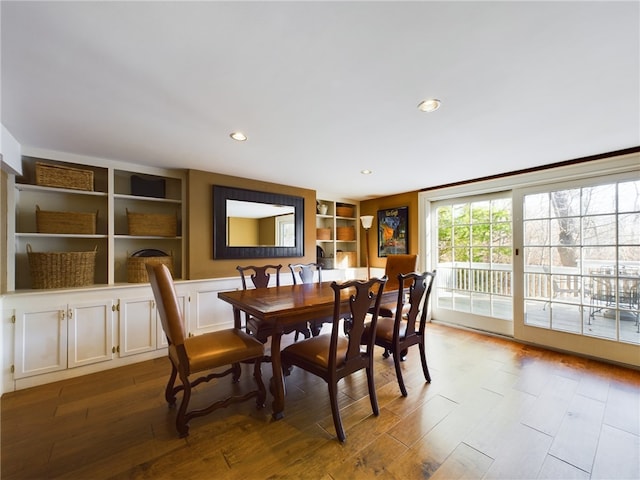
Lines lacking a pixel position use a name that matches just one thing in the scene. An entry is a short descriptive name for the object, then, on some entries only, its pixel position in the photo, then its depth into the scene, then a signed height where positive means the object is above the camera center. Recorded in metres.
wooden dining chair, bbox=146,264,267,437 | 1.70 -0.75
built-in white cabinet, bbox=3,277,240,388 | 2.31 -0.85
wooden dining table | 1.83 -0.48
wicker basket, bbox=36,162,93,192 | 2.52 +0.66
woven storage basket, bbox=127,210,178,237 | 3.00 +0.22
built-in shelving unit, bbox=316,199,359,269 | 4.78 +0.16
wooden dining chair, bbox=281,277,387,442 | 1.74 -0.79
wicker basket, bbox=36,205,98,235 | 2.54 +0.21
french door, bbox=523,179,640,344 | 2.68 -0.19
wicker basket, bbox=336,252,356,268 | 4.96 -0.32
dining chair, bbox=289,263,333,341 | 3.00 -0.41
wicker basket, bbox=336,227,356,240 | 5.05 +0.18
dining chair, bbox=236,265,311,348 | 2.25 -0.73
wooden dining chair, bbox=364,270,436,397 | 2.16 -0.78
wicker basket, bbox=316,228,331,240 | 4.71 +0.15
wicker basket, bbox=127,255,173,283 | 2.90 -0.29
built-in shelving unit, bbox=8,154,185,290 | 2.62 +0.37
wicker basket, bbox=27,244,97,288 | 2.47 -0.24
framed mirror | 3.48 +0.27
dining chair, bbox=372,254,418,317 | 3.13 -0.33
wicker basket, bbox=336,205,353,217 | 5.09 +0.62
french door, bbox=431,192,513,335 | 3.57 -0.28
